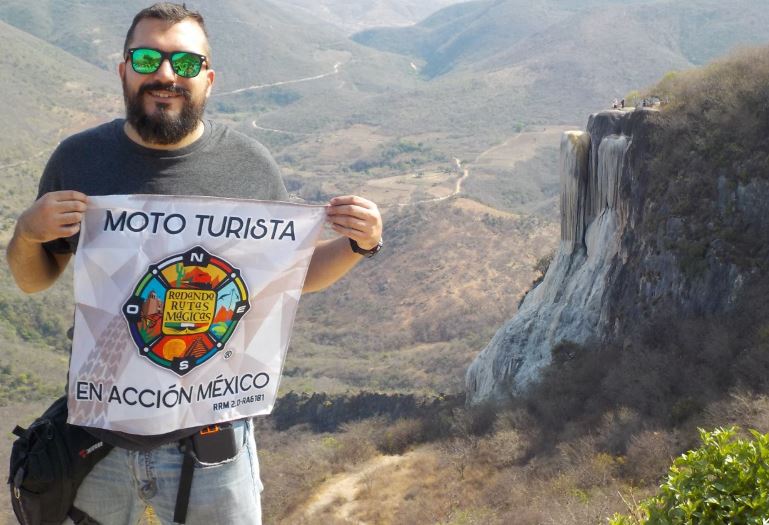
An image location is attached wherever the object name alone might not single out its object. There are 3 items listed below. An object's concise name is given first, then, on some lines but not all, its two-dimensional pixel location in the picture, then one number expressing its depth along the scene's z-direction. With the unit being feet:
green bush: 11.54
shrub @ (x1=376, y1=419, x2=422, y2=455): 68.90
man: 10.45
